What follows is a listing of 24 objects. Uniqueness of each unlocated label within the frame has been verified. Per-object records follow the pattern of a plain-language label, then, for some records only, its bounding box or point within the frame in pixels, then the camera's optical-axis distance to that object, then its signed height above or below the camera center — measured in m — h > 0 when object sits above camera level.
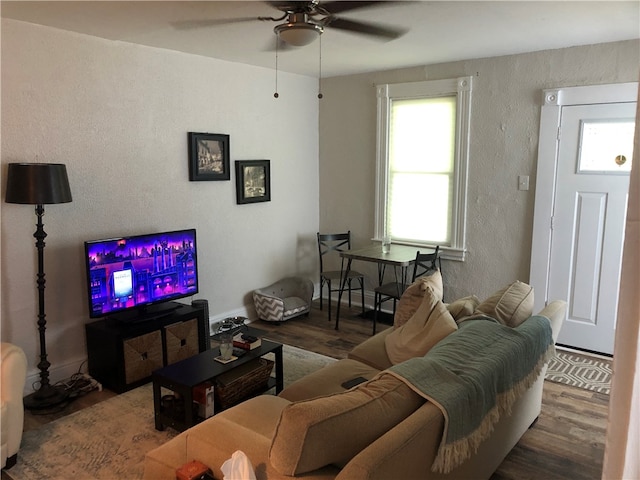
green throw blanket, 1.82 -0.78
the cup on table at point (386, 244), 4.87 -0.65
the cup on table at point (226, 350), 3.11 -1.07
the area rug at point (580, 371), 3.65 -1.45
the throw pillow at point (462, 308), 2.97 -0.77
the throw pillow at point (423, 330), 2.74 -0.84
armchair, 2.53 -1.15
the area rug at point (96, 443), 2.63 -1.53
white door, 3.90 -0.29
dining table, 4.46 -0.71
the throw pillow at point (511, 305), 2.73 -0.69
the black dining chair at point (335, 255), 5.11 -0.92
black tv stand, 3.48 -1.21
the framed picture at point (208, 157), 4.30 +0.17
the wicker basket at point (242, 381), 3.01 -1.26
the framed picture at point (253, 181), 4.77 -0.04
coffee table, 2.83 -1.14
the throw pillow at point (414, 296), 2.95 -0.69
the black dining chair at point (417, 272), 4.41 -0.88
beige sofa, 1.53 -0.85
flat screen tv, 3.49 -0.72
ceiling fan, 2.74 +0.92
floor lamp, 3.02 -0.14
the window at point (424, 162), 4.67 +0.16
